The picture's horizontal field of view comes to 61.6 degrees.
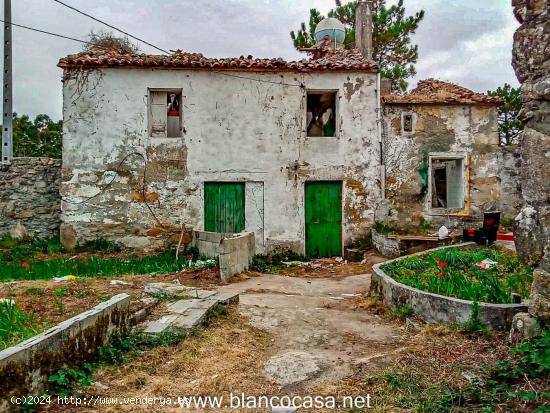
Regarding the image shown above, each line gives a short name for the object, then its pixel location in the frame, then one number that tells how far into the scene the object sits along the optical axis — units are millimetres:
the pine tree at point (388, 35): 18156
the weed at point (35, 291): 6100
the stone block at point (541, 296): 3453
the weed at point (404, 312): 5711
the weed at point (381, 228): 12098
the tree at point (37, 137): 21047
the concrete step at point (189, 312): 4965
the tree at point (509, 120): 22420
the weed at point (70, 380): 3468
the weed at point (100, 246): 11680
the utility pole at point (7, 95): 12750
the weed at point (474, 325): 4666
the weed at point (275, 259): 10915
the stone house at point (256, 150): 11898
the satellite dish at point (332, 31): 14399
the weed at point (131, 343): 4184
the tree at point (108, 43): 14477
